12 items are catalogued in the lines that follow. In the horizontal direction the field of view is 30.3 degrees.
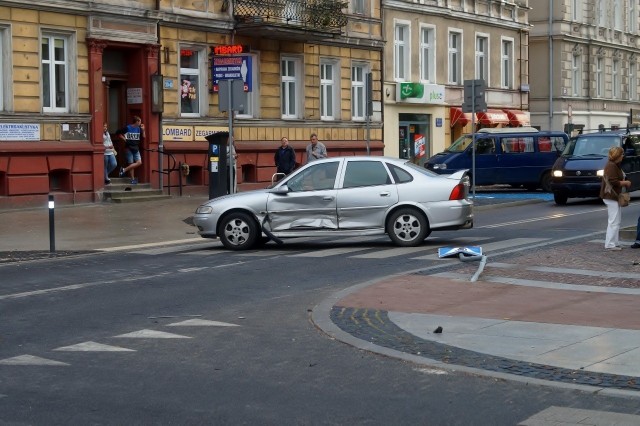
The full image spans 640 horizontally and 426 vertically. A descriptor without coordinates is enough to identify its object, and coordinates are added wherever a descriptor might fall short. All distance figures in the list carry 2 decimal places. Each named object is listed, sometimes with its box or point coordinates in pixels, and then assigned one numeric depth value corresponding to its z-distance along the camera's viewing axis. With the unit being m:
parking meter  27.44
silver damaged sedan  18.88
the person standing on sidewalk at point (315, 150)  29.75
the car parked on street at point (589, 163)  29.42
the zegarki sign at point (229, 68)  24.34
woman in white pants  17.69
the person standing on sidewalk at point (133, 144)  31.19
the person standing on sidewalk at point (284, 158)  29.84
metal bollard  18.92
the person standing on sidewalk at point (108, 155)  30.41
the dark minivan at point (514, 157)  35.44
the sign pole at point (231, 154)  24.17
